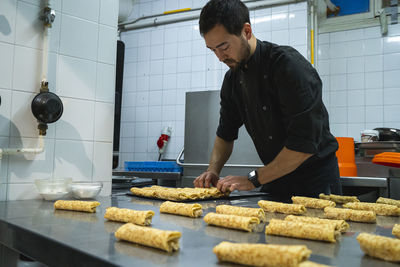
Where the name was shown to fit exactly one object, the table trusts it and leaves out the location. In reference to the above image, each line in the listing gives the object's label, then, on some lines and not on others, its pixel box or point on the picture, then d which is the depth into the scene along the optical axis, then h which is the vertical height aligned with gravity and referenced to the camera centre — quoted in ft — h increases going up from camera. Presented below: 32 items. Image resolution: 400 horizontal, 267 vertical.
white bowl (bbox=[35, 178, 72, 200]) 5.68 -0.57
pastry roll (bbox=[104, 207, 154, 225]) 3.66 -0.65
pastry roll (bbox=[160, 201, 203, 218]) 4.23 -0.65
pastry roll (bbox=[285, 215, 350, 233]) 3.42 -0.63
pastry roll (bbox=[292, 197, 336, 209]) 5.08 -0.63
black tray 5.94 -0.69
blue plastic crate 12.31 -0.38
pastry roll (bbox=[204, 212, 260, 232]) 3.43 -0.65
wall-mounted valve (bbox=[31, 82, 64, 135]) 5.73 +0.75
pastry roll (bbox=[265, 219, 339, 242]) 3.06 -0.64
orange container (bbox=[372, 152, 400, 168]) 5.83 +0.04
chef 5.60 +0.93
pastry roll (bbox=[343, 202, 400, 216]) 4.60 -0.62
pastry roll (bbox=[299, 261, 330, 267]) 2.17 -0.65
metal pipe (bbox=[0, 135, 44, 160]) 5.53 +0.03
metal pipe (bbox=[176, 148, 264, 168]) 11.11 -0.25
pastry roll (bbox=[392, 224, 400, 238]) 3.20 -0.64
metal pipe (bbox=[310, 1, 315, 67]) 12.87 +4.83
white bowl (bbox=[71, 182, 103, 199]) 5.72 -0.59
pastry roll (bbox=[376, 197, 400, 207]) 5.29 -0.61
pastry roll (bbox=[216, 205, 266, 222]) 4.00 -0.63
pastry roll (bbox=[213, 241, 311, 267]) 2.24 -0.64
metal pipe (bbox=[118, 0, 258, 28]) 15.39 +6.48
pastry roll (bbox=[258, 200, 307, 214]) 4.46 -0.64
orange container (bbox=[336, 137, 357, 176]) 8.96 +0.09
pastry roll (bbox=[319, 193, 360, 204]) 5.60 -0.62
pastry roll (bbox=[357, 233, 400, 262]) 2.50 -0.62
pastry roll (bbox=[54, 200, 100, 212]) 4.50 -0.67
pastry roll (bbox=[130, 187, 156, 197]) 5.93 -0.62
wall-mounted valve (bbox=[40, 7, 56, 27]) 6.03 +2.35
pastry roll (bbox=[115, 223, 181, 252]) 2.71 -0.65
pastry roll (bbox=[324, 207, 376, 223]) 4.05 -0.64
